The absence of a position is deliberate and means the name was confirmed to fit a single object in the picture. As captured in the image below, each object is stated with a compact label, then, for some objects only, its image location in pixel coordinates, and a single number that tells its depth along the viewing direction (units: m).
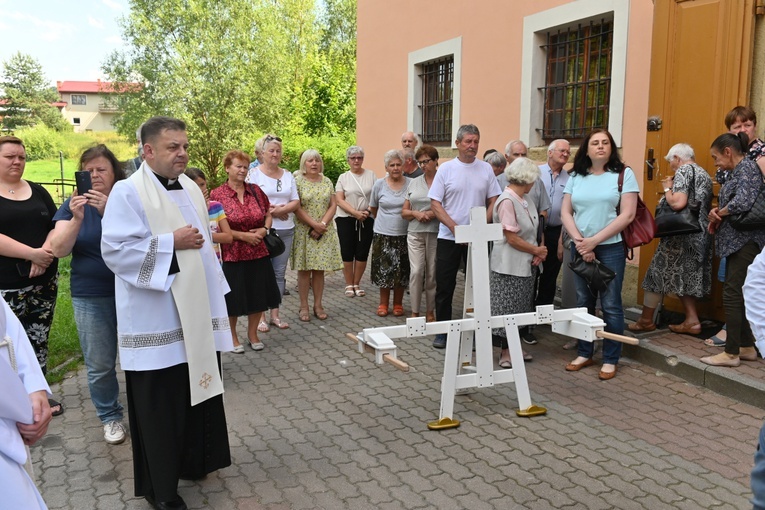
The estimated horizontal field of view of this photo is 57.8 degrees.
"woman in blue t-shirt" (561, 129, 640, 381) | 5.61
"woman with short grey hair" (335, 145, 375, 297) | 8.34
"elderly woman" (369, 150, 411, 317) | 7.73
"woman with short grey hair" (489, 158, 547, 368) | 5.59
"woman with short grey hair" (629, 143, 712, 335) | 5.98
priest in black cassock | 3.47
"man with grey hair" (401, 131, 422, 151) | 8.80
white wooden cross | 4.71
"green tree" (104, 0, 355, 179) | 26.61
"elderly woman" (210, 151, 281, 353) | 6.25
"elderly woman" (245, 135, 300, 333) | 7.16
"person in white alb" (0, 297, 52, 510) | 1.85
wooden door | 6.01
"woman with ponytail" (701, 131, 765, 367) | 5.34
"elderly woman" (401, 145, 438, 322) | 7.14
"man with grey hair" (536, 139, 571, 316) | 6.71
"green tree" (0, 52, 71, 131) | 67.69
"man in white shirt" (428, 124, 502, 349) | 6.34
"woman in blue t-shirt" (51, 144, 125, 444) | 4.33
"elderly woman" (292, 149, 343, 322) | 7.57
